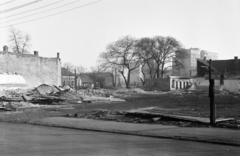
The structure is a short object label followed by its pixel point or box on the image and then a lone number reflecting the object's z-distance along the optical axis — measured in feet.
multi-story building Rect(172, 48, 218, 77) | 427.86
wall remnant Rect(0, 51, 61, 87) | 157.58
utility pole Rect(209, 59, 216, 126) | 42.19
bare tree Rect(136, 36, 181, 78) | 252.01
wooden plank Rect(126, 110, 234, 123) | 46.20
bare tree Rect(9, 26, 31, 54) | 215.55
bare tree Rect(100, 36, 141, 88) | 250.57
